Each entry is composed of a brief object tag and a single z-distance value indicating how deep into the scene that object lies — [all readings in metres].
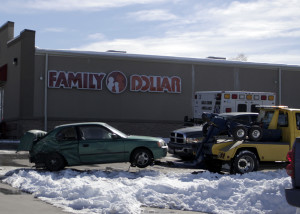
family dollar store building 26.95
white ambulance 21.42
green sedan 14.01
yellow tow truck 13.59
